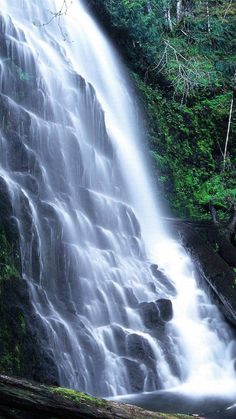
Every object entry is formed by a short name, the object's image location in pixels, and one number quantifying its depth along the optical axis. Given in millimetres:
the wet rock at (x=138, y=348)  8500
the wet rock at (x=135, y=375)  8070
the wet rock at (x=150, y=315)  9305
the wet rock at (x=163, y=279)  10945
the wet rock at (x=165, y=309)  9594
